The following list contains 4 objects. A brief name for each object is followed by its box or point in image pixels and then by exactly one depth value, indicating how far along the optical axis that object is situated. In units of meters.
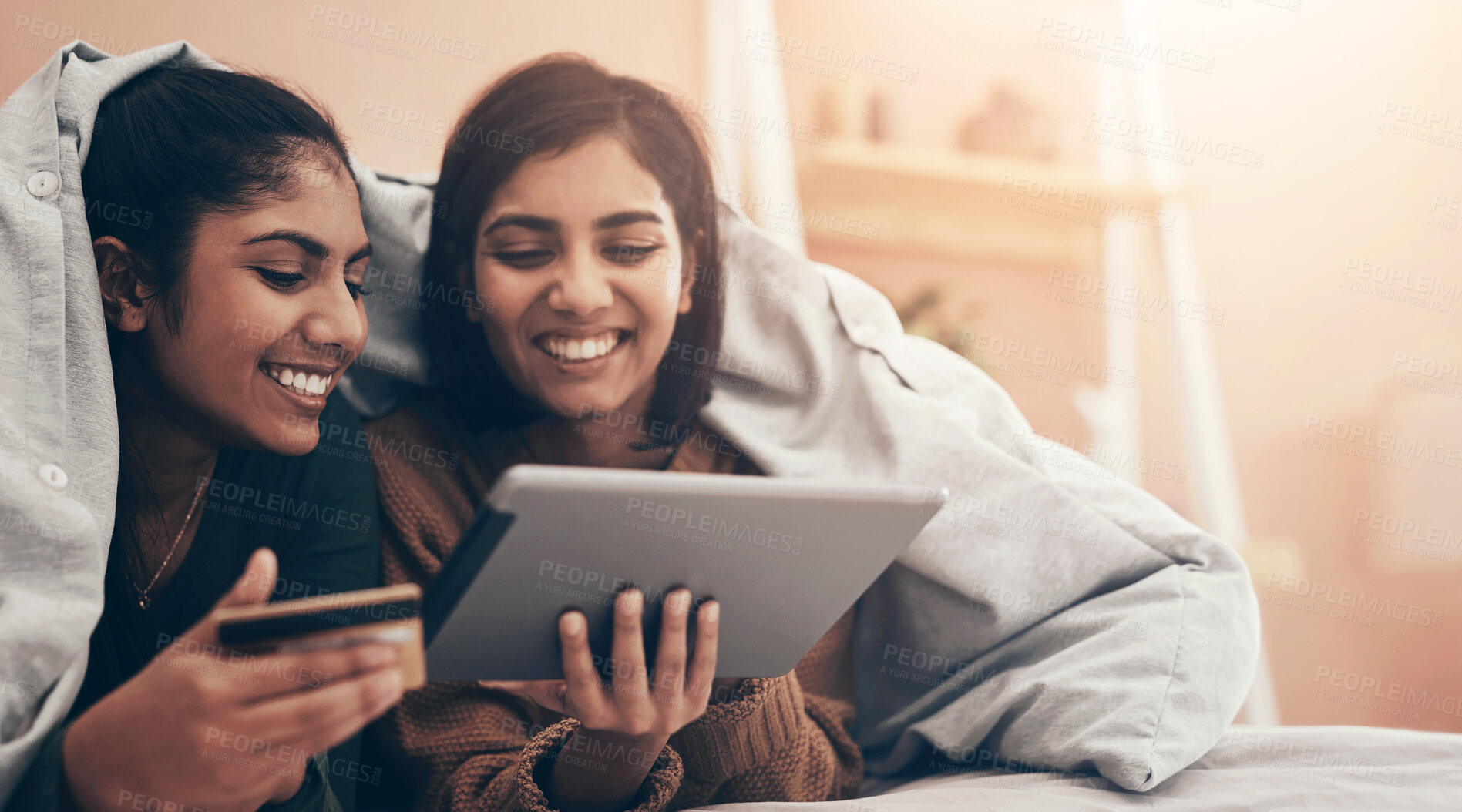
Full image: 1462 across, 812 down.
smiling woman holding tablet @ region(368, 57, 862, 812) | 0.82
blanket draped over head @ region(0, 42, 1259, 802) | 0.68
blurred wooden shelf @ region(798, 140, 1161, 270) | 1.88
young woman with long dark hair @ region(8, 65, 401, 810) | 0.76
